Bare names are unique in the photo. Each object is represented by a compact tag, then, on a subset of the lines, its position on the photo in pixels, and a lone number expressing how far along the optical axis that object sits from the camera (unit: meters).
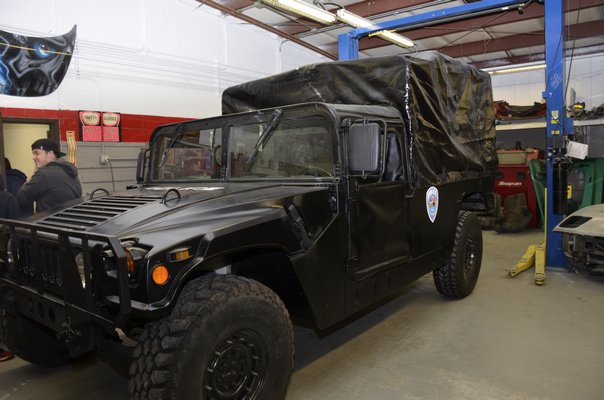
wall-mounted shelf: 9.26
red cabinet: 9.26
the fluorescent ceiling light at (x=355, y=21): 7.94
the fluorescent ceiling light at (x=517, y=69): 12.35
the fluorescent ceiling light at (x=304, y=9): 7.07
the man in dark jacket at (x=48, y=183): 3.88
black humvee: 2.07
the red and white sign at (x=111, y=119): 7.04
